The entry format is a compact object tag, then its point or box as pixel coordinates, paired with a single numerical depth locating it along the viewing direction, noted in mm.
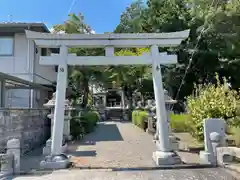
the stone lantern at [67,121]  7446
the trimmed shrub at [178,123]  7728
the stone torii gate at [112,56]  5120
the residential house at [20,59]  10370
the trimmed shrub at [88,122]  9876
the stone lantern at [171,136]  6374
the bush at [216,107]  5695
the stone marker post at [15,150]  4496
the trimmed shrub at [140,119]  11794
